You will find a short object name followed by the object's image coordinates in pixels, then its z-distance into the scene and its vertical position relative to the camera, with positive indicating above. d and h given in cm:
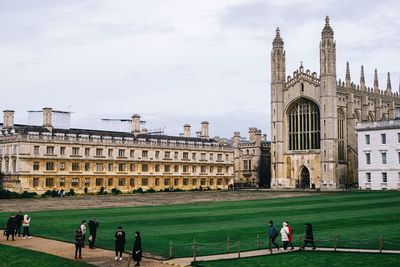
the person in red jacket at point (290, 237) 2452 -234
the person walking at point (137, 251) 2086 -255
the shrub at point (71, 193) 7559 -126
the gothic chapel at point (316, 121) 9125 +1130
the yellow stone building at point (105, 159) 7469 +384
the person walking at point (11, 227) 2861 -227
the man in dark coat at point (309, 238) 2411 -233
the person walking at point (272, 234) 2445 -219
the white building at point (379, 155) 7881 +467
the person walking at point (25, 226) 2930 -227
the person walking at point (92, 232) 2555 -226
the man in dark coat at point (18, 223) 3001 -218
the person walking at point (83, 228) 2445 -202
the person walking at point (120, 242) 2214 -234
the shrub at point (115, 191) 8008 -101
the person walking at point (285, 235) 2436 -223
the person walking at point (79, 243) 2277 -246
